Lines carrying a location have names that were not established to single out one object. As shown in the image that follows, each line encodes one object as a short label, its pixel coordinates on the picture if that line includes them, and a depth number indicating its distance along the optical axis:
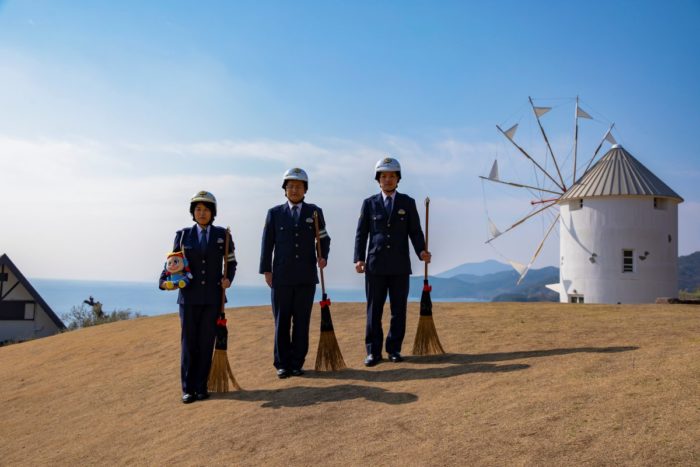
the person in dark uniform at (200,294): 7.19
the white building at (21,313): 28.47
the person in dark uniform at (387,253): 7.73
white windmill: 24.41
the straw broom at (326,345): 7.69
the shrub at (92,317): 26.08
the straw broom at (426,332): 8.09
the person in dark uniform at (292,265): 7.51
